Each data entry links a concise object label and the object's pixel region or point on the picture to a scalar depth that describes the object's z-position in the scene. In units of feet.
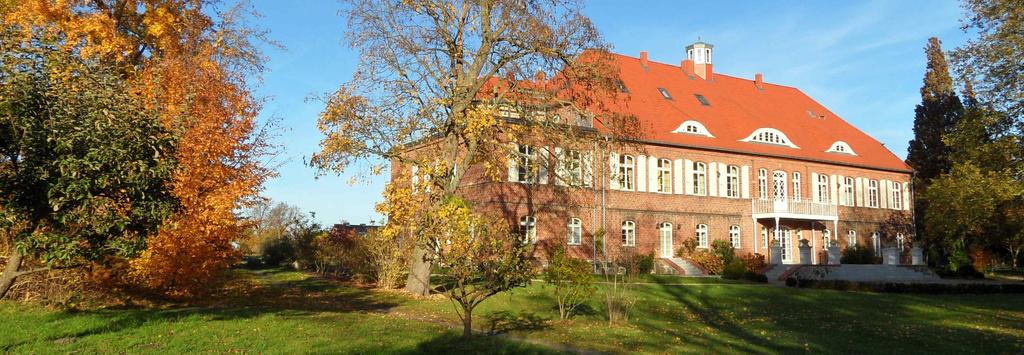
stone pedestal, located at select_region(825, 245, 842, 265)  111.24
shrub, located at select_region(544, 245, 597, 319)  47.11
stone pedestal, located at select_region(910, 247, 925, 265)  119.24
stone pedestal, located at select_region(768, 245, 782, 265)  105.09
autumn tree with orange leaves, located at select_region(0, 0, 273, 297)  52.37
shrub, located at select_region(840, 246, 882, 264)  119.85
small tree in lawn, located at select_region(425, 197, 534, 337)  35.04
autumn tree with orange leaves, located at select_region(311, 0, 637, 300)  64.03
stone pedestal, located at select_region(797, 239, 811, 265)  104.42
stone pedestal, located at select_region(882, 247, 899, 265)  119.03
